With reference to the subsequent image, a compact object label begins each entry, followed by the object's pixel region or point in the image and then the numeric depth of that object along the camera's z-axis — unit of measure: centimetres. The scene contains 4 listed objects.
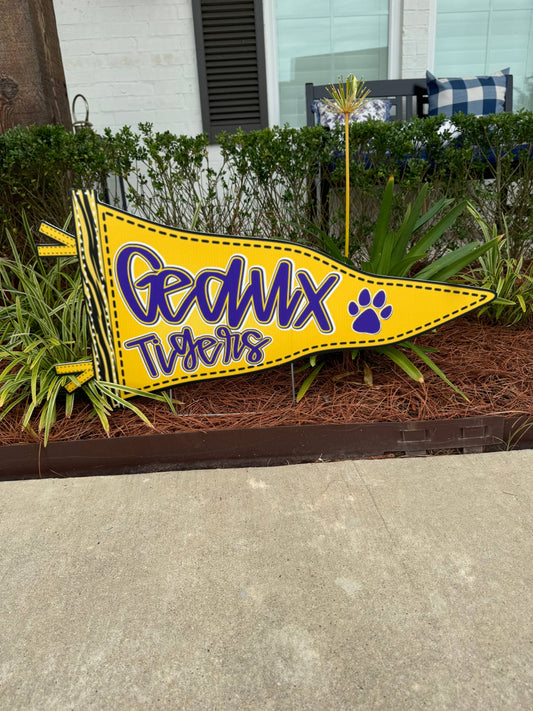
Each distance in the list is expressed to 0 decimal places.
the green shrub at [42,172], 267
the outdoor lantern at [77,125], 330
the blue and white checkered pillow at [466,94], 441
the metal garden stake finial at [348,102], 203
